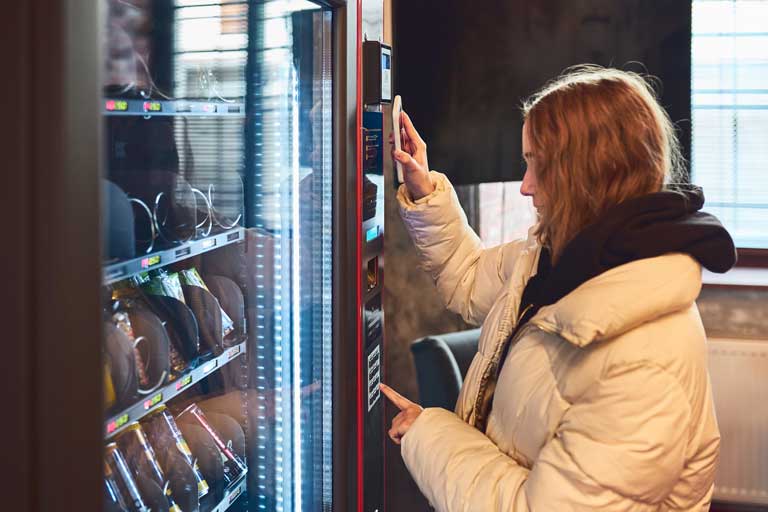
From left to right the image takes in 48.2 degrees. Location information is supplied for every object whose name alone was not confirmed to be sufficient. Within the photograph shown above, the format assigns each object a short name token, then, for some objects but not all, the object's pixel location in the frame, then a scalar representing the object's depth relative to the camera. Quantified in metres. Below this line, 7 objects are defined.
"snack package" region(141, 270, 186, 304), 1.54
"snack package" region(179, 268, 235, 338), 1.67
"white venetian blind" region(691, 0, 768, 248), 3.60
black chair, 2.78
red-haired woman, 1.36
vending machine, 1.39
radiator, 3.30
